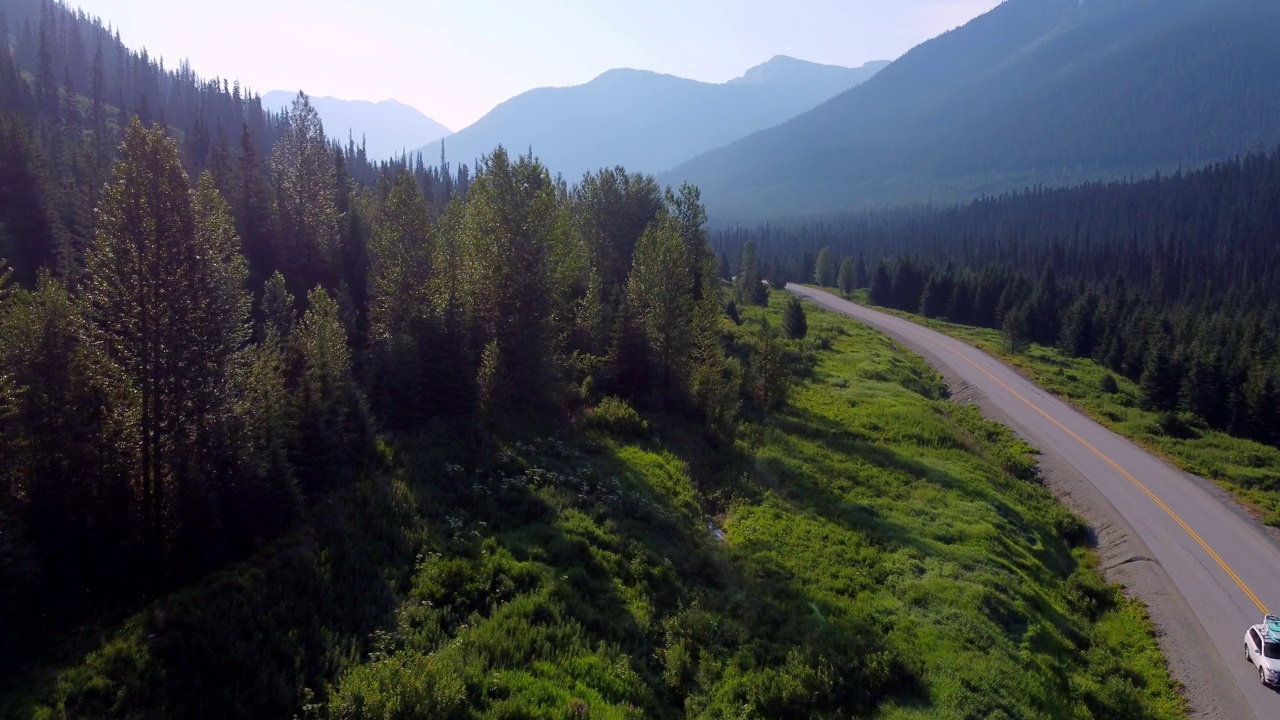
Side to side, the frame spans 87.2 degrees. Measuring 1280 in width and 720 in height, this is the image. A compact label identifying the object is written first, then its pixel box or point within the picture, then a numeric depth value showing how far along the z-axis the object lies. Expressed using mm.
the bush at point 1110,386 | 64750
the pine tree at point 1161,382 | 59906
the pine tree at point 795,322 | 73000
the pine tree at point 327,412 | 23328
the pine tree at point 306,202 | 54406
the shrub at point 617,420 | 35906
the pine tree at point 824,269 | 167250
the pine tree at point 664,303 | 40000
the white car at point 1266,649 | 22062
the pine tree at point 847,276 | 151500
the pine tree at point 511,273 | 35688
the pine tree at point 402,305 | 30625
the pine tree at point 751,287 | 101250
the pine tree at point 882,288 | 131625
